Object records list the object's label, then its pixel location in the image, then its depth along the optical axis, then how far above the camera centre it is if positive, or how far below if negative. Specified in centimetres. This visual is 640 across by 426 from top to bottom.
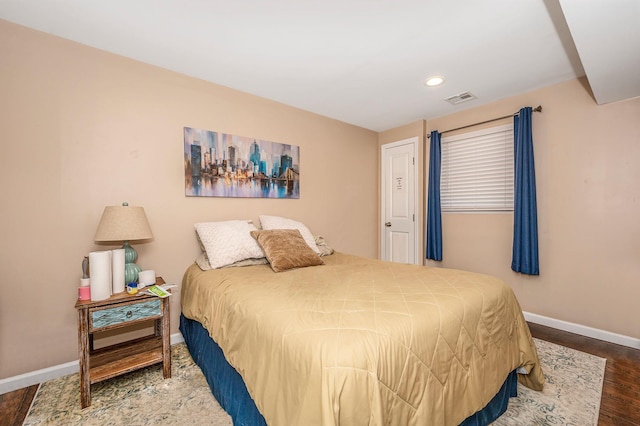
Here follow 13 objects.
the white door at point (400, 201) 384 +16
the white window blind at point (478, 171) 312 +47
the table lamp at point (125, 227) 186 -8
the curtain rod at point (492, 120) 282 +102
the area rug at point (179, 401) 156 -113
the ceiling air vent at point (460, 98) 295 +122
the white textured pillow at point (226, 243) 227 -24
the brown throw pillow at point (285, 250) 222 -30
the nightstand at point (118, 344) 166 -82
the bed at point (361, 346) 94 -56
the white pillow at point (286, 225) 276 -12
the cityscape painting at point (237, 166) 256 +48
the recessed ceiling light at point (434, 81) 257 +123
